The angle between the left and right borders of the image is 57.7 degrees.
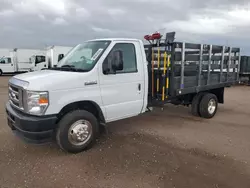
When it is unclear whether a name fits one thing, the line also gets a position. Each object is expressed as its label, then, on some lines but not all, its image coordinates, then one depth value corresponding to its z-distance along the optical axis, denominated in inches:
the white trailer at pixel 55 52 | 904.9
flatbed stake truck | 154.2
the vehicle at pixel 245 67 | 671.8
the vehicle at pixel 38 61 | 986.7
